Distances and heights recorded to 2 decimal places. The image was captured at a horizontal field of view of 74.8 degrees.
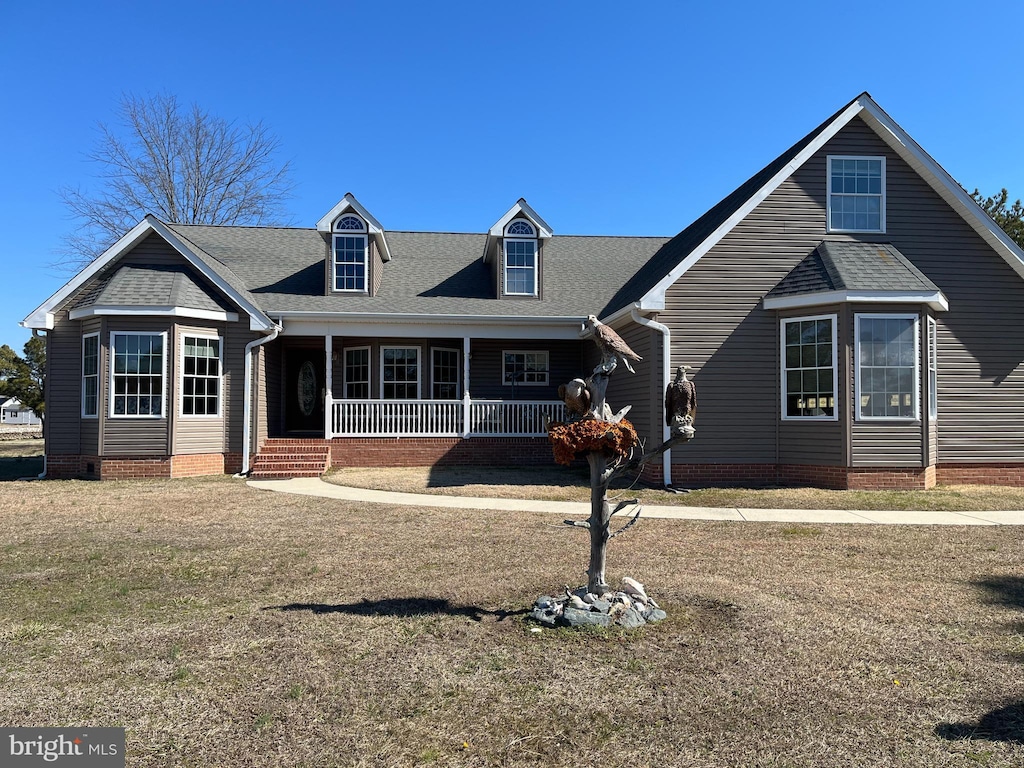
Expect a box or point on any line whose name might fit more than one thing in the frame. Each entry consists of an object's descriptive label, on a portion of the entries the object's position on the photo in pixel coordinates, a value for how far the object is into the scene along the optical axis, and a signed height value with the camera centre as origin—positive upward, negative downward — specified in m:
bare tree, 31.25 +9.72
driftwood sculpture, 5.02 -0.34
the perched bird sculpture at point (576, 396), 5.11 -0.01
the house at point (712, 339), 12.34 +1.12
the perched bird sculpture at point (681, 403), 5.18 -0.07
